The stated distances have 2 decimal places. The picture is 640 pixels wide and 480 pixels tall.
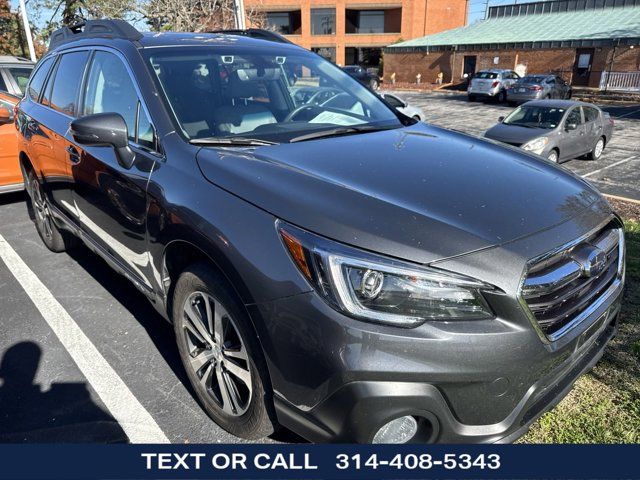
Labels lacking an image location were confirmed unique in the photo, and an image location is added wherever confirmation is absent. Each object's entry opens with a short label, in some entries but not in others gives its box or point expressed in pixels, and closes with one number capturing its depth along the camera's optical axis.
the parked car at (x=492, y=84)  27.66
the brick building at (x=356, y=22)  50.88
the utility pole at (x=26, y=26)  20.62
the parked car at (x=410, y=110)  13.13
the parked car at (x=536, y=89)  24.81
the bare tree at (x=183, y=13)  18.53
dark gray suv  1.76
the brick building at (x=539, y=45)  31.72
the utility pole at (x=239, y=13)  10.13
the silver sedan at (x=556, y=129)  10.94
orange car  6.21
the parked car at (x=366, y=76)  34.69
